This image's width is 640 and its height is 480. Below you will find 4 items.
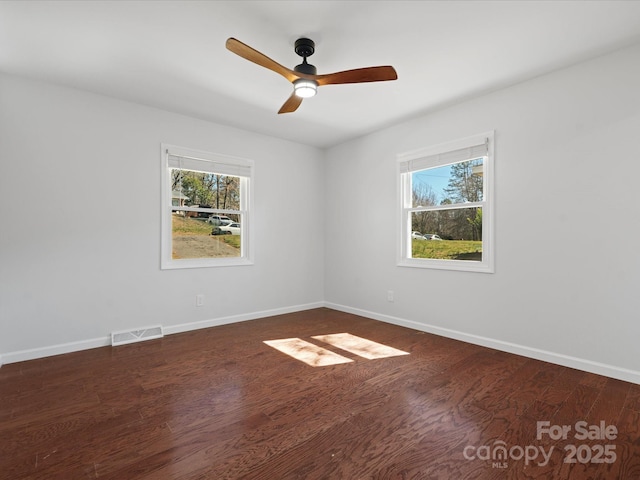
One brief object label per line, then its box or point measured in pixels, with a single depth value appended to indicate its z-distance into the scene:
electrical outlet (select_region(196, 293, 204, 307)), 3.96
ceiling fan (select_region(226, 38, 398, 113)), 2.23
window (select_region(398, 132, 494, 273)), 3.38
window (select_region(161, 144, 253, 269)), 3.80
